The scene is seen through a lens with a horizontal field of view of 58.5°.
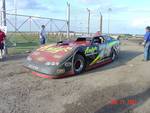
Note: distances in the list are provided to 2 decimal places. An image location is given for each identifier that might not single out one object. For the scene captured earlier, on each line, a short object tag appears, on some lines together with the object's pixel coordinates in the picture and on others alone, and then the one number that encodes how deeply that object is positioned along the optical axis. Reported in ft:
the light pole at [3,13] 22.48
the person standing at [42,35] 26.32
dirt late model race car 13.70
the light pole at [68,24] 34.10
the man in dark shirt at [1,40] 19.94
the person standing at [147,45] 20.02
